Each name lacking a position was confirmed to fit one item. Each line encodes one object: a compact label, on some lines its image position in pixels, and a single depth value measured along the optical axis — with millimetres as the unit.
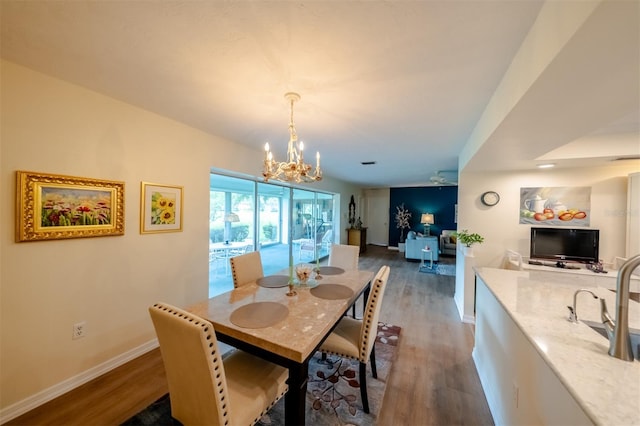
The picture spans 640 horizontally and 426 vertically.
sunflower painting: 2211
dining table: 1172
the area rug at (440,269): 5330
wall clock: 3303
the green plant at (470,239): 3180
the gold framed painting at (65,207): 1551
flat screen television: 3006
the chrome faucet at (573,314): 1228
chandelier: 1800
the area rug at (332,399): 1556
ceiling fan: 5023
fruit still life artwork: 3070
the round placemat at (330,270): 2451
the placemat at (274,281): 2080
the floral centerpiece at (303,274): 2033
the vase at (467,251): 3161
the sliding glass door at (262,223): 3455
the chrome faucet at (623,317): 903
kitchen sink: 1102
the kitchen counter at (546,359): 761
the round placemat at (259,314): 1376
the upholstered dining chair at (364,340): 1627
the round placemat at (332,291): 1813
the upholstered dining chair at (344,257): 2889
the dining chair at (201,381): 998
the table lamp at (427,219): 7055
